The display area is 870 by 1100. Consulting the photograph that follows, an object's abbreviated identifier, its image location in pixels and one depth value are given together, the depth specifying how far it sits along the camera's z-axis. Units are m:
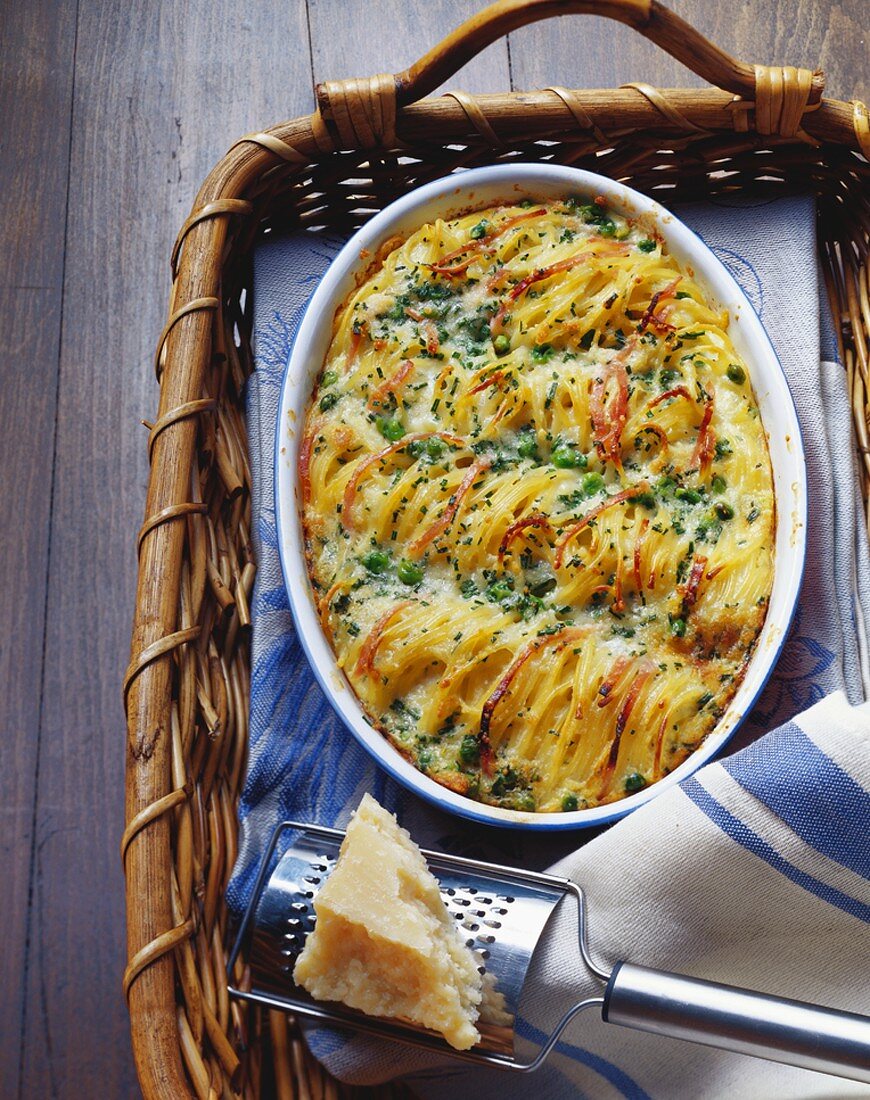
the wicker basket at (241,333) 1.02
